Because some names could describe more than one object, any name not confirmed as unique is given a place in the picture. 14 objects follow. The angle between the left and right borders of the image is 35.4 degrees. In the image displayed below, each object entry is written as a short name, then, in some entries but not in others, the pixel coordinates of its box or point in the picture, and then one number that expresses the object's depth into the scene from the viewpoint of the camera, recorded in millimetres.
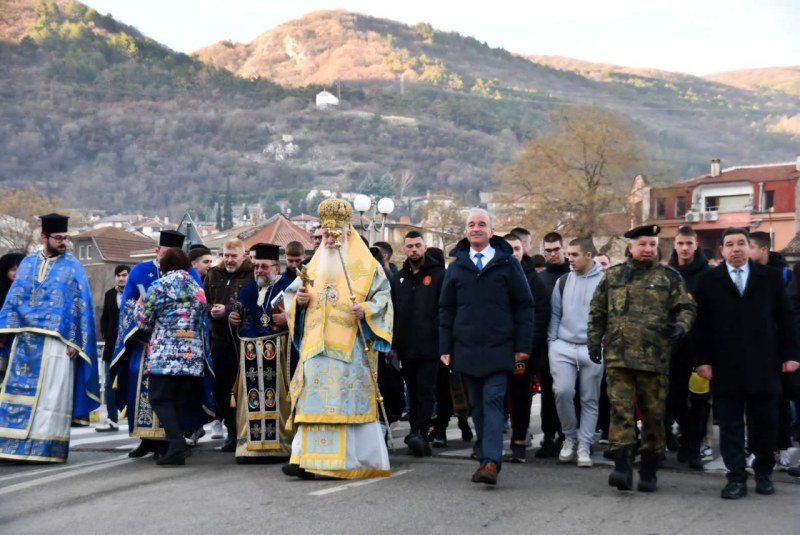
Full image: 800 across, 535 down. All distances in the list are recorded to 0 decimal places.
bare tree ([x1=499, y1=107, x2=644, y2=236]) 79938
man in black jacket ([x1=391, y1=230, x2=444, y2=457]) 11727
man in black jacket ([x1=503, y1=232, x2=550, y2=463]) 11234
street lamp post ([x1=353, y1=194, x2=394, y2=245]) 24844
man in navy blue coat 9742
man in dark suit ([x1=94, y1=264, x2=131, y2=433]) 15658
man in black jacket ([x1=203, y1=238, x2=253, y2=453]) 12336
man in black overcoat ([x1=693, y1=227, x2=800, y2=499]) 9258
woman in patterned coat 11078
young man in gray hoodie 10945
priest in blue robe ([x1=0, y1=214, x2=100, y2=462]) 11391
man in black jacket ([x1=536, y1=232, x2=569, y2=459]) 11609
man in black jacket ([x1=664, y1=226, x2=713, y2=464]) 11234
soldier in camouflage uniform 9328
